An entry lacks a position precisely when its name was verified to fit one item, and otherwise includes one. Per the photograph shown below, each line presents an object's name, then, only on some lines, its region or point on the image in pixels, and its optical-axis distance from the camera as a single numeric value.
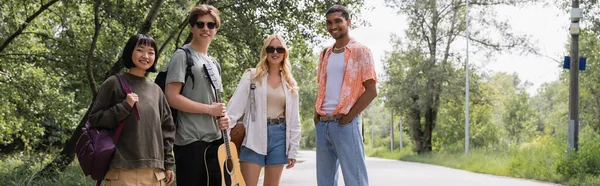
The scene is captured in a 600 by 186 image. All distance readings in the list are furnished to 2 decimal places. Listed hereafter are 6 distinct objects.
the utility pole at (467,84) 29.41
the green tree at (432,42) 32.91
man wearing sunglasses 4.13
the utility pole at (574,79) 14.51
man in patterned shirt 4.33
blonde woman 4.88
